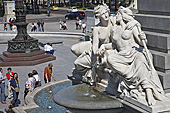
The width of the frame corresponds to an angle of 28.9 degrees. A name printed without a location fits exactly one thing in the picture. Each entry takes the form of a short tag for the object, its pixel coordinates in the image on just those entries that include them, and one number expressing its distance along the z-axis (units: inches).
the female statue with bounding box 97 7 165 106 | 323.3
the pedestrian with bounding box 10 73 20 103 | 443.1
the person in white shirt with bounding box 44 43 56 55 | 794.0
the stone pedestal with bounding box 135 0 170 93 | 343.9
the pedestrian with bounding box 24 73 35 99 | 442.9
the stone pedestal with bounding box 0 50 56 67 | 745.6
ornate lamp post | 783.0
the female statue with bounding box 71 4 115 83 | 404.8
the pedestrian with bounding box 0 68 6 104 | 478.8
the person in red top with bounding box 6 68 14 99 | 454.9
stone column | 1757.6
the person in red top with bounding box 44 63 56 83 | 497.5
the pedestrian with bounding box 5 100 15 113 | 407.8
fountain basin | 329.4
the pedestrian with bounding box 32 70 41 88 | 460.8
